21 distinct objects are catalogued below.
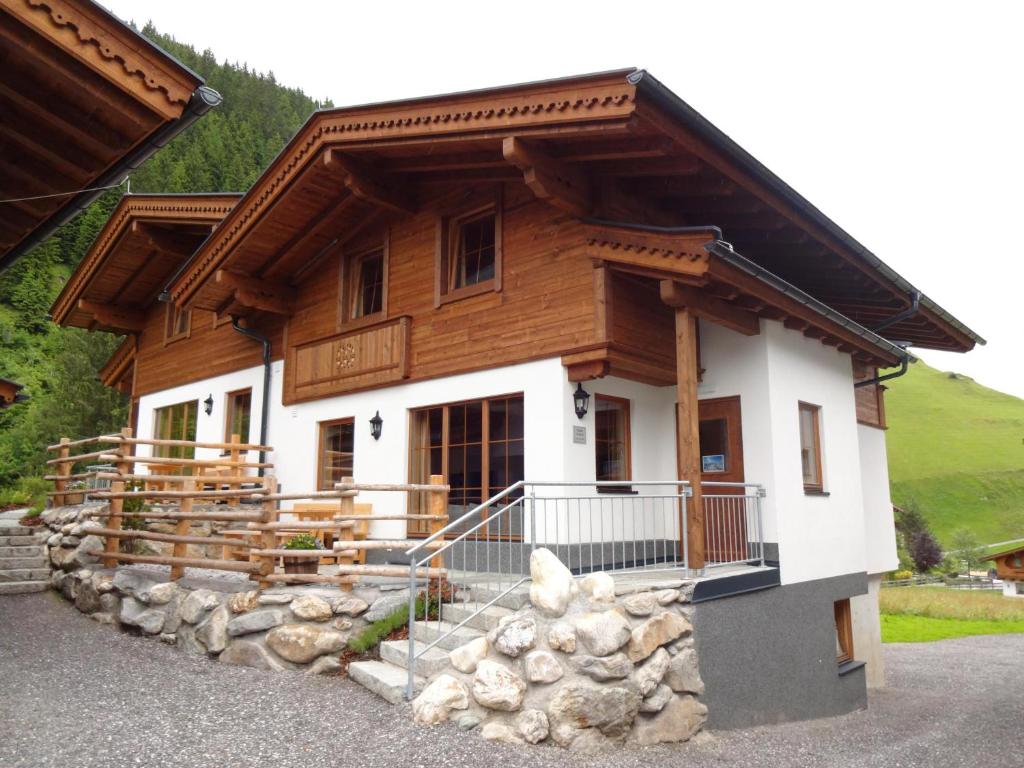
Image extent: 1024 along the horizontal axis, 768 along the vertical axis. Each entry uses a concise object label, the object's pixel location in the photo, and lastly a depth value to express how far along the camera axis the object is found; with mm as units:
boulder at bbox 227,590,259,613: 7848
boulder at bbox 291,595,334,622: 7504
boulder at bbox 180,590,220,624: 8148
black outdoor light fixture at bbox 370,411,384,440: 10945
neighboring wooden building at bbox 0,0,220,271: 4566
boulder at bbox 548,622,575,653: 6152
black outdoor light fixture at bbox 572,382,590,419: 8828
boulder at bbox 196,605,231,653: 7781
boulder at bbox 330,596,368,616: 7555
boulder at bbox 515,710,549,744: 5793
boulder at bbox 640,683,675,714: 6405
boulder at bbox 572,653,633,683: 6105
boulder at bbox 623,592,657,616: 6633
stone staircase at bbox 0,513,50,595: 10828
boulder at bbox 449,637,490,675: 6262
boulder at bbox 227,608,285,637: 7574
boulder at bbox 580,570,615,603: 6570
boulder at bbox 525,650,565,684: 6027
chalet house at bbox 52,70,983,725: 7977
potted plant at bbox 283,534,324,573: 8203
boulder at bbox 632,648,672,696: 6348
